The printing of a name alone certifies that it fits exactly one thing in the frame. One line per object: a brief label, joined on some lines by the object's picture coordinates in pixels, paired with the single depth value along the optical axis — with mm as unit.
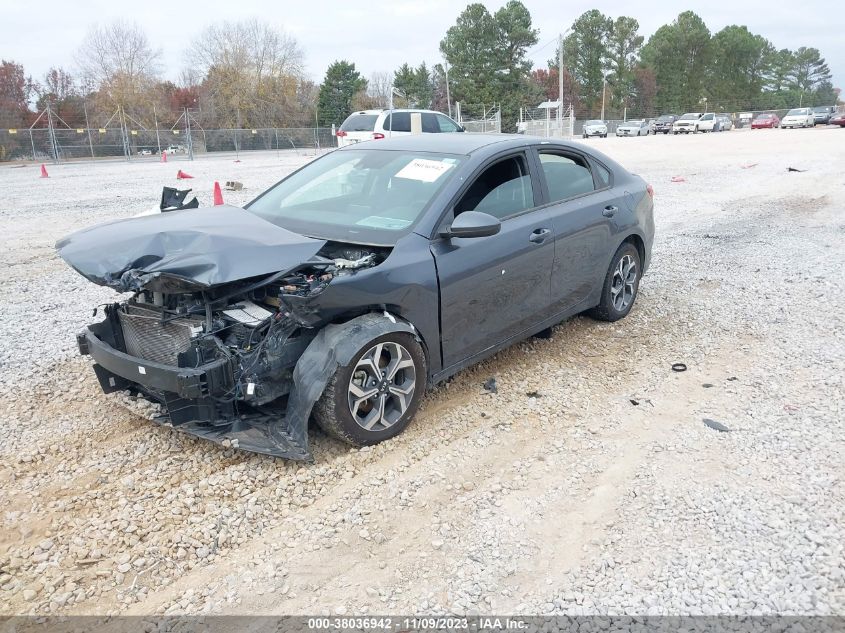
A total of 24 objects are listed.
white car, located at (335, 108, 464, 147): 20156
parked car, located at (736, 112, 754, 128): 71075
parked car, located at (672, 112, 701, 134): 52406
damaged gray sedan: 3613
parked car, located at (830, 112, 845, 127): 51656
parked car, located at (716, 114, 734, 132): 57312
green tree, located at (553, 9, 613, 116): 84062
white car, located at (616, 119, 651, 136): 53156
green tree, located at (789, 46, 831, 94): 102375
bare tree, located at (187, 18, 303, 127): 62000
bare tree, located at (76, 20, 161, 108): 57562
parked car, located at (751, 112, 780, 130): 55562
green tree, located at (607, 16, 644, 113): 84438
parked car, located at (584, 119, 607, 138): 51688
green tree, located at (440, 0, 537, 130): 68625
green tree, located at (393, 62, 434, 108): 77000
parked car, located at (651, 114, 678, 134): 56094
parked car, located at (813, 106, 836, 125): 56656
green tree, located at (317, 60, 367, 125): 63469
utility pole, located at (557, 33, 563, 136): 42031
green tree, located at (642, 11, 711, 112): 89438
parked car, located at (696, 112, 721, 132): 52406
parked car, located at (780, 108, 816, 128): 51594
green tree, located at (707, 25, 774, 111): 92375
